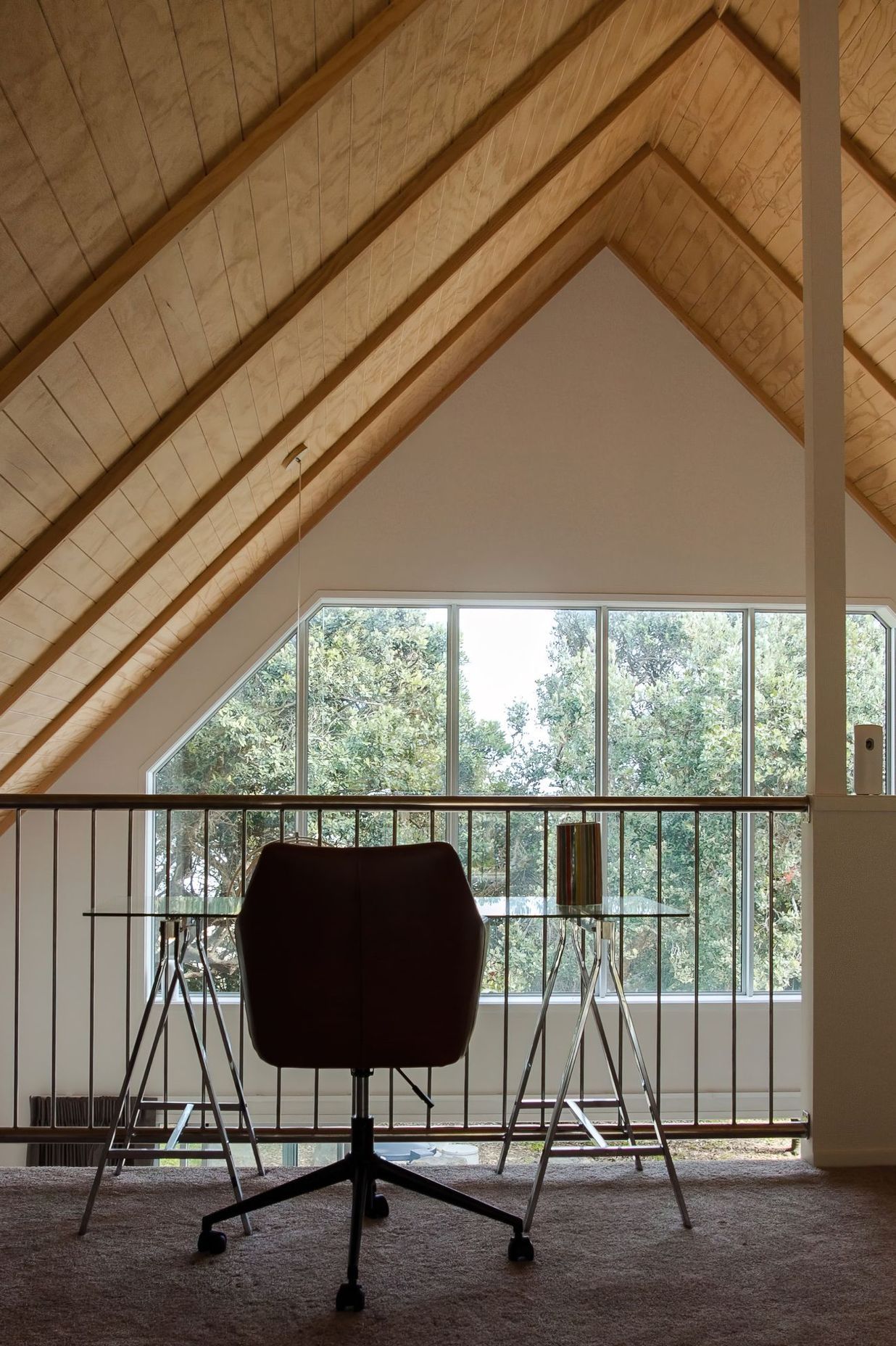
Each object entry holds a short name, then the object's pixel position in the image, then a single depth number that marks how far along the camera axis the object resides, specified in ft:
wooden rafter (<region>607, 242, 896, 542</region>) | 22.82
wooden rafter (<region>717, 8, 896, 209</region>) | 15.75
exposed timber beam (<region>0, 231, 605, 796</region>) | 21.99
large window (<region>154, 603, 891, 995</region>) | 22.44
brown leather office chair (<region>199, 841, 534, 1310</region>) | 8.02
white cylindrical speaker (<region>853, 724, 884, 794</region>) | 11.16
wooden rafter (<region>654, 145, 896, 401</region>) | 19.16
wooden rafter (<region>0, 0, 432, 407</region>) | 8.73
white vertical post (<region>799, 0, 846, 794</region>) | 11.02
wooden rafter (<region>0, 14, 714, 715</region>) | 14.96
